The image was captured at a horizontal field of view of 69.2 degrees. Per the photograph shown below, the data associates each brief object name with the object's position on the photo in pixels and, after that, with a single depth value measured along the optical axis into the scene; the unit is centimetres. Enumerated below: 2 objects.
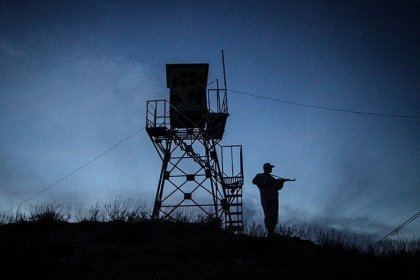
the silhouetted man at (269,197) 809
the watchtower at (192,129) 1255
